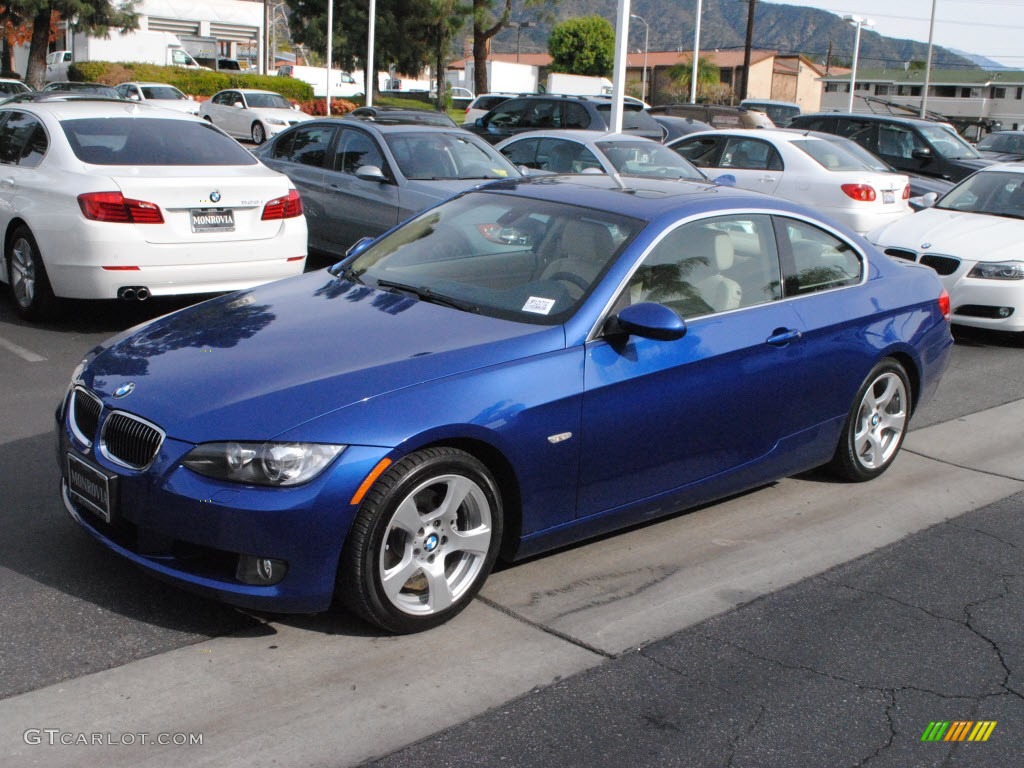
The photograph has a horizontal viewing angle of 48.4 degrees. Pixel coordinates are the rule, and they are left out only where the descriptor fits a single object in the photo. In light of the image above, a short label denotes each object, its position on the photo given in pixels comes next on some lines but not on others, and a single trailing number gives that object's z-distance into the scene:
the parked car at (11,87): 28.16
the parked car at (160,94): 35.22
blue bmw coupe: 3.77
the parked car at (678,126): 22.05
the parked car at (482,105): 27.52
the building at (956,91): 100.62
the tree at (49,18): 40.53
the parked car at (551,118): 21.05
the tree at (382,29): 51.59
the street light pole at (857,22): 37.72
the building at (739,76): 92.25
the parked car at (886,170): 14.81
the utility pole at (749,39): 43.87
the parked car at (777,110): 28.56
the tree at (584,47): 96.56
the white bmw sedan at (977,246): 9.68
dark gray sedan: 10.62
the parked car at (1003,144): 22.48
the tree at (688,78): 83.56
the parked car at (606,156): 12.94
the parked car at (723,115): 22.06
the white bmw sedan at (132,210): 7.95
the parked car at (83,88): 26.39
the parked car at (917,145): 17.72
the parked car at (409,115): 18.45
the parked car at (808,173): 13.58
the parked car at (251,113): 32.75
